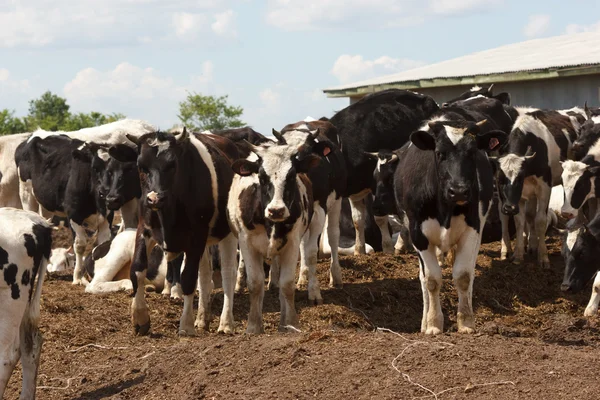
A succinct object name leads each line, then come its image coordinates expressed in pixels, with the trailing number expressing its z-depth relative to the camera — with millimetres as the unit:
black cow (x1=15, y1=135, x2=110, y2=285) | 16938
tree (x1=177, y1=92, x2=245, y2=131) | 57562
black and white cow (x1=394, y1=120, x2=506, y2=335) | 10359
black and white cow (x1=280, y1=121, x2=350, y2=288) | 13141
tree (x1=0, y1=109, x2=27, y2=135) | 51459
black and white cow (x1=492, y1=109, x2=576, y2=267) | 15266
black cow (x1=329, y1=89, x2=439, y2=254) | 16359
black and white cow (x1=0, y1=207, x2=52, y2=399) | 8539
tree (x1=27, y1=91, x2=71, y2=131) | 69875
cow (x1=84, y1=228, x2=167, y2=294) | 14836
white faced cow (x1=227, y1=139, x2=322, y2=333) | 10328
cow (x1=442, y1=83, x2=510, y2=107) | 18828
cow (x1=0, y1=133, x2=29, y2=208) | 20094
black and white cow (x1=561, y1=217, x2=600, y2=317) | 13016
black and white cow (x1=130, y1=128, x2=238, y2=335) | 10891
